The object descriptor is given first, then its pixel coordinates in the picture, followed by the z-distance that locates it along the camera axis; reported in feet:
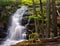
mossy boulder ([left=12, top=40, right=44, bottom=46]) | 21.64
